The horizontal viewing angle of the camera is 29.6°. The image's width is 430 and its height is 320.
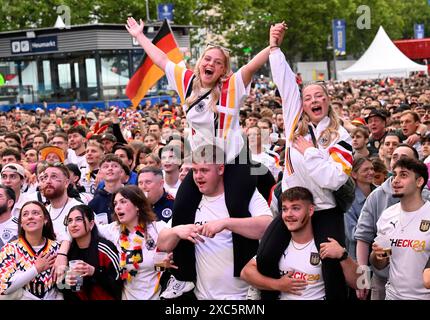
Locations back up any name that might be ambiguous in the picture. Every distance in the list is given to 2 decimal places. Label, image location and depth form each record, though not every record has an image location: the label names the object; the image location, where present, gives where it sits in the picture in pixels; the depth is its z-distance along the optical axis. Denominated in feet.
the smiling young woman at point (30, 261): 19.69
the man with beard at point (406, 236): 18.79
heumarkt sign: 119.24
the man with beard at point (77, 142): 40.12
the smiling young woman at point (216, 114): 18.16
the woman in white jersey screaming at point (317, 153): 16.42
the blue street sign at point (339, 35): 135.61
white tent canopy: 131.34
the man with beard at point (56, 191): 24.41
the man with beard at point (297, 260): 16.76
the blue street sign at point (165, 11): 113.91
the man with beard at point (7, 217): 24.17
